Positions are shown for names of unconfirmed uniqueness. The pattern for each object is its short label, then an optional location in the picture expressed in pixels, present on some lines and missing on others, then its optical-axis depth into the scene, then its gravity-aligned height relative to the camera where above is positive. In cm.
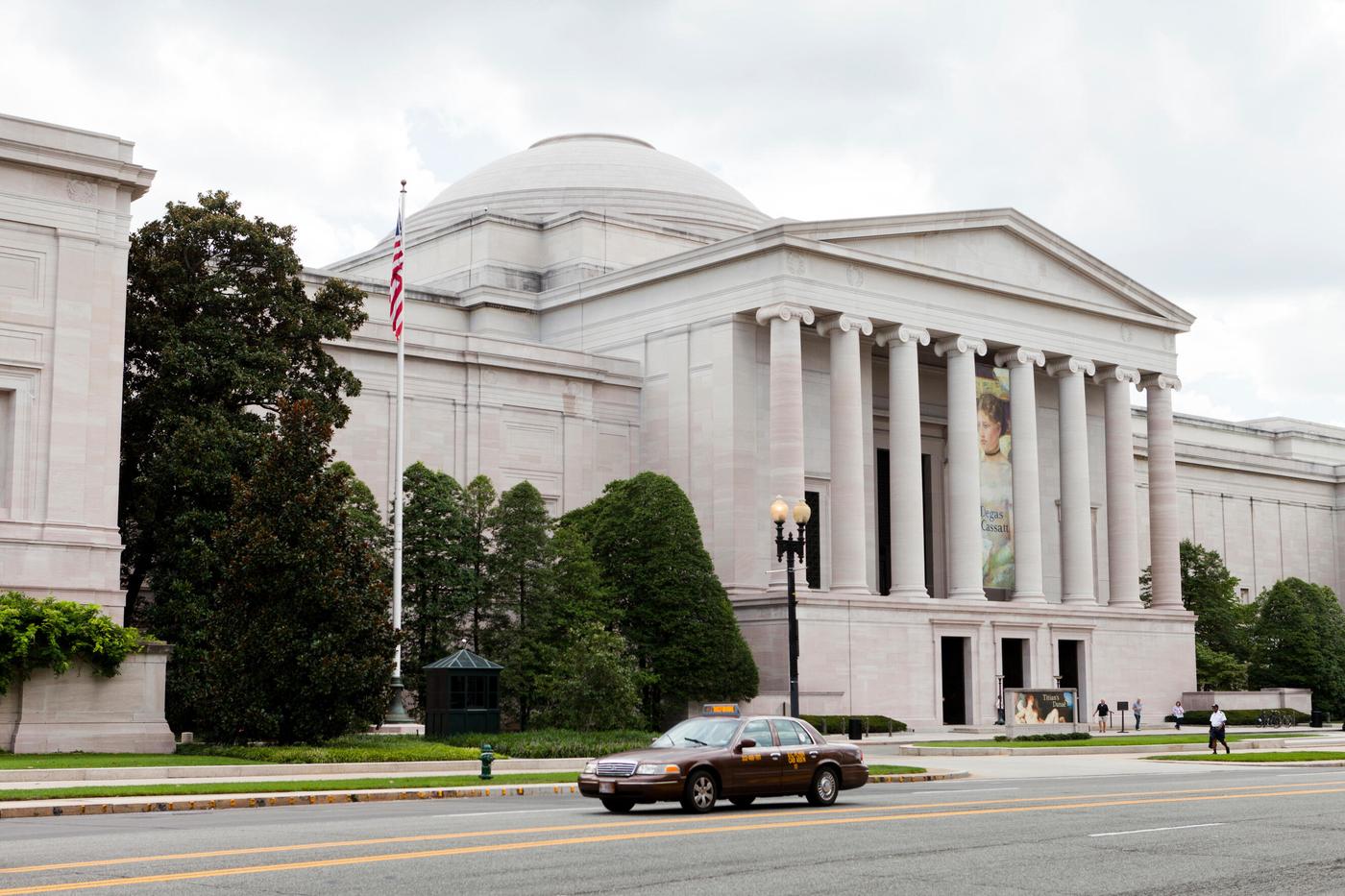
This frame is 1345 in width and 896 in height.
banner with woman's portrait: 6931 +725
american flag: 4669 +1056
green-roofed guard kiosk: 4131 -114
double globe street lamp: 3728 +260
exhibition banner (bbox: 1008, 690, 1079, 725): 6172 -222
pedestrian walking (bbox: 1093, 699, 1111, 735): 6669 -258
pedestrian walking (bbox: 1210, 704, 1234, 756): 4672 -231
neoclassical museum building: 6244 +1049
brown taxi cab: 2330 -176
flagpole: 4388 +132
